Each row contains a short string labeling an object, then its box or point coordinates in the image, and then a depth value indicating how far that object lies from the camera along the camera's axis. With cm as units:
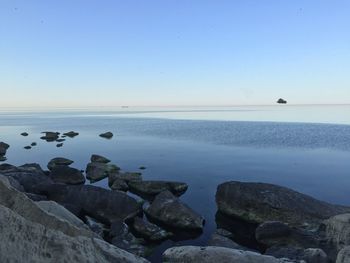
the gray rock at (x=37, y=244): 623
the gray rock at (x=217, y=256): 1058
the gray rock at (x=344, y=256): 1024
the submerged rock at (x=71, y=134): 8065
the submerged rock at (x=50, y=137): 7310
